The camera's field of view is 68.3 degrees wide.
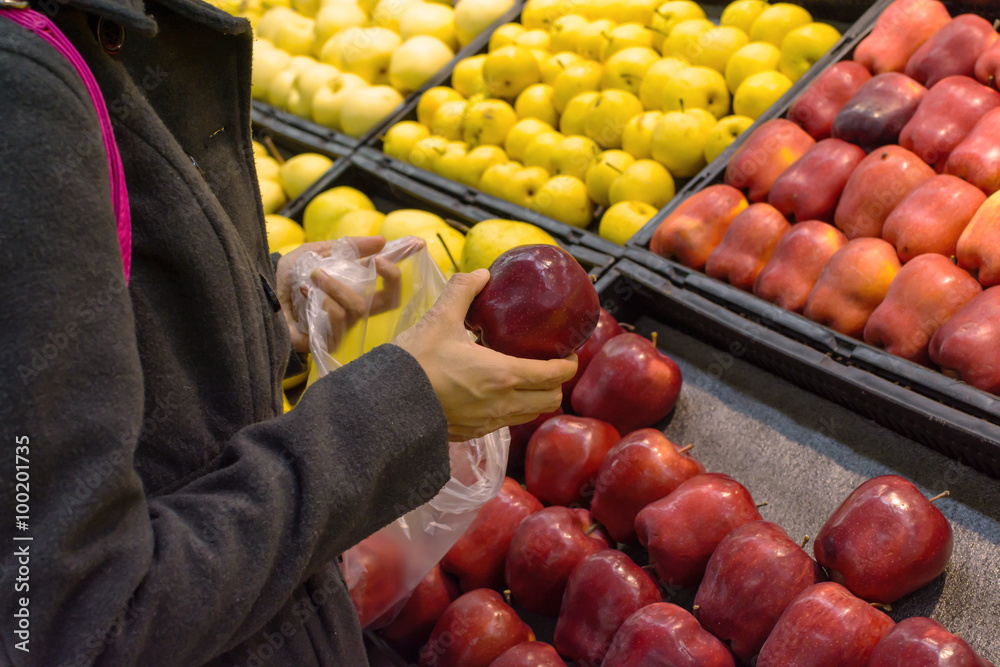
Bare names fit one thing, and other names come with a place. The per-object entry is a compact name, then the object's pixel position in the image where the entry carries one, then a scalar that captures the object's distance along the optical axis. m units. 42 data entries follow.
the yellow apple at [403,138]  3.15
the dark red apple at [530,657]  1.38
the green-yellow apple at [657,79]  2.67
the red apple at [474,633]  1.47
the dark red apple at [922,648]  1.07
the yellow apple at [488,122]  2.97
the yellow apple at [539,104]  3.00
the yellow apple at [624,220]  2.38
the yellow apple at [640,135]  2.60
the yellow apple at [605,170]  2.55
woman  0.58
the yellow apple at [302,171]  3.27
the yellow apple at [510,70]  3.06
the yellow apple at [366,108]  3.36
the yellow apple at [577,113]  2.81
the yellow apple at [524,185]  2.69
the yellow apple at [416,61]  3.45
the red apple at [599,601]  1.41
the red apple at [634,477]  1.57
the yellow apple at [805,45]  2.44
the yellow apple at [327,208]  2.89
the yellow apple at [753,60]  2.54
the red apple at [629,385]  1.81
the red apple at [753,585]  1.31
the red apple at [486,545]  1.65
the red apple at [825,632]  1.18
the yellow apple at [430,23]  3.61
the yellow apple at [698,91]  2.58
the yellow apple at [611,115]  2.70
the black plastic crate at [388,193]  2.64
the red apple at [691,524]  1.45
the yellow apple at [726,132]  2.42
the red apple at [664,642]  1.26
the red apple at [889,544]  1.28
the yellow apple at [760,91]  2.45
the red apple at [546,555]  1.54
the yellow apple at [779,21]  2.58
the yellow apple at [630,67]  2.78
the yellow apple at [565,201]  2.58
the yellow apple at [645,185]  2.48
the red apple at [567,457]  1.72
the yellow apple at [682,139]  2.47
